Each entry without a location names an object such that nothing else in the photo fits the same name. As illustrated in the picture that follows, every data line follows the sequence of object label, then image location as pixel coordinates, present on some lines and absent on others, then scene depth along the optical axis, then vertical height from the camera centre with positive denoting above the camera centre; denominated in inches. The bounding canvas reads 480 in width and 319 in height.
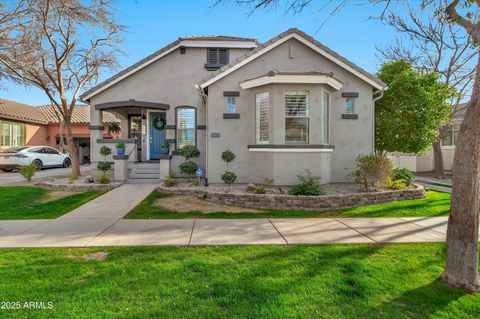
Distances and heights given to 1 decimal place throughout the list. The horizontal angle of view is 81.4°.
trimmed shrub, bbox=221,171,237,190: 381.4 -35.8
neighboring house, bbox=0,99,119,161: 830.5 +85.9
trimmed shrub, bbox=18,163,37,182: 482.9 -37.3
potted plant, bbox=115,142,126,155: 456.8 +6.2
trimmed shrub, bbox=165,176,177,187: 408.5 -45.7
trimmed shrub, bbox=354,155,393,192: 361.4 -25.1
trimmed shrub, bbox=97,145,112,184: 436.1 -24.8
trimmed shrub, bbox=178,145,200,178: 434.6 -16.0
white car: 660.1 -16.0
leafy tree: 419.8 +63.2
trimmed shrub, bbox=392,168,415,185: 415.2 -36.5
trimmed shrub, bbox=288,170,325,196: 322.3 -43.7
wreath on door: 561.3 +58.2
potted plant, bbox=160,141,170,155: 488.4 +6.9
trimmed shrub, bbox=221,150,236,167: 399.9 -7.0
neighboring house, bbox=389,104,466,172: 768.9 -16.9
